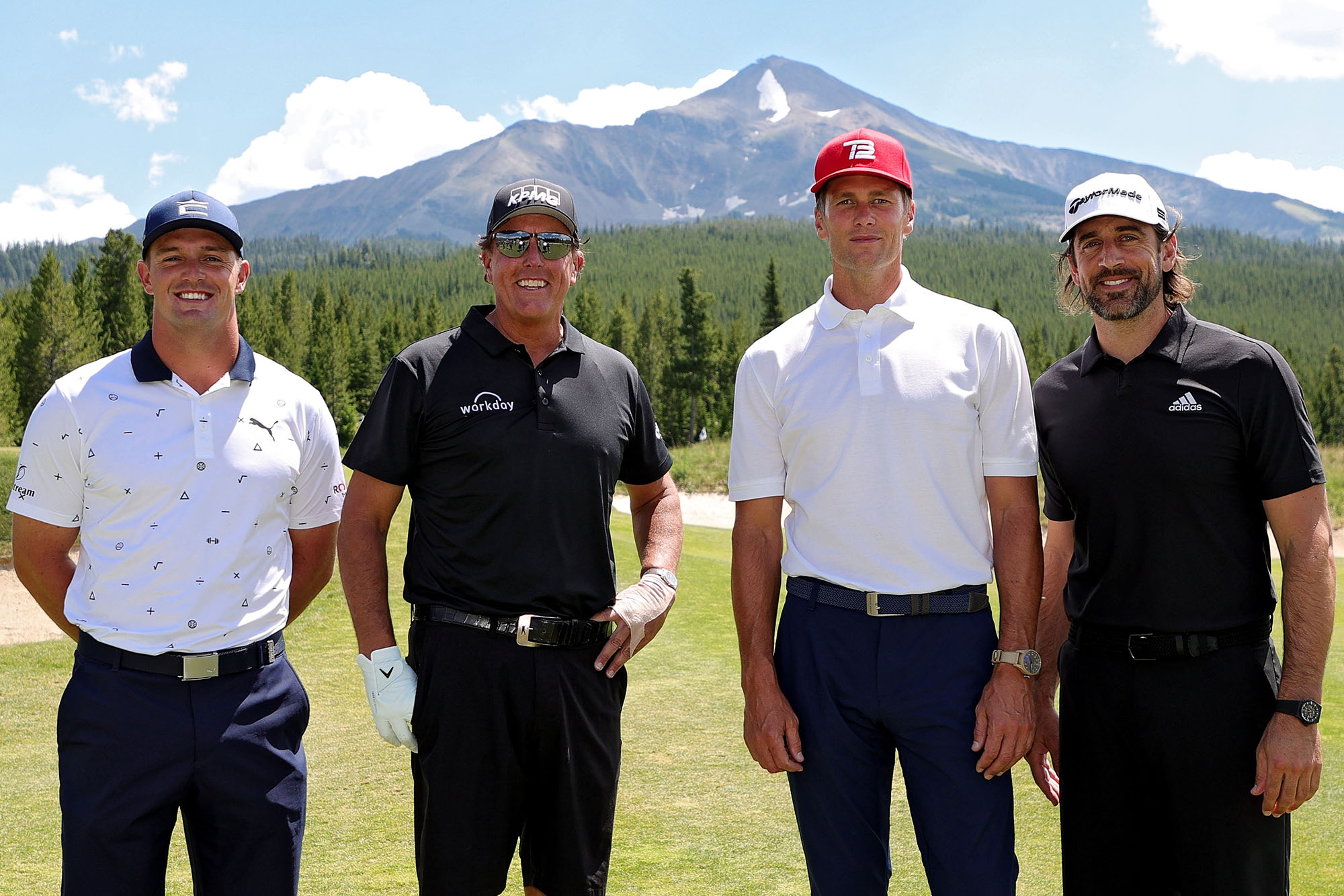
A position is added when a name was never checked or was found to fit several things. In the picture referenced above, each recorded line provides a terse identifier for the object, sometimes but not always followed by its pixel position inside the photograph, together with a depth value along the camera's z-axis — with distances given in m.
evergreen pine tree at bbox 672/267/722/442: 58.56
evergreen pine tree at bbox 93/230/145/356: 41.34
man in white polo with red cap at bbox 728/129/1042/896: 3.45
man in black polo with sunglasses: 3.61
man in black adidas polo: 3.52
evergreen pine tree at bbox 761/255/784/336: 61.59
